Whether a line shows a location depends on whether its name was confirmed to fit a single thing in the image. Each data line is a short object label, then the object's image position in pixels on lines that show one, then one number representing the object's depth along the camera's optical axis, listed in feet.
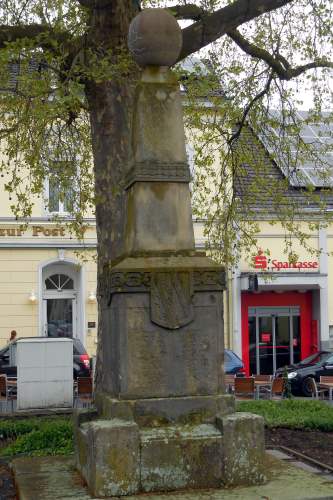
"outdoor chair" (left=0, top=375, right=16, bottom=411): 62.49
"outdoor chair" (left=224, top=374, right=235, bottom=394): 67.15
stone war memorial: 23.03
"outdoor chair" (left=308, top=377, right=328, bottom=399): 71.31
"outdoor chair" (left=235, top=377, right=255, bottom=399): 64.80
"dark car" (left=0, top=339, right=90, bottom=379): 72.90
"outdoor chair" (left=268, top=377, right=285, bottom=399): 65.61
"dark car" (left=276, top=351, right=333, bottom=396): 78.02
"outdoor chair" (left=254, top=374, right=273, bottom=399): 67.87
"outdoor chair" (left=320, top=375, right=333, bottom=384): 71.90
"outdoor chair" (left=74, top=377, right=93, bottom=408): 61.77
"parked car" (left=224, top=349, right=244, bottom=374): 77.45
